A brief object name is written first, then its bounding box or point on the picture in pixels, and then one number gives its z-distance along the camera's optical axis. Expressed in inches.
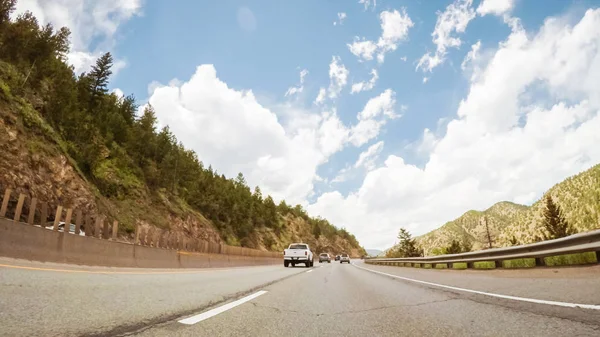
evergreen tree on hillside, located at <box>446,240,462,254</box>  1877.0
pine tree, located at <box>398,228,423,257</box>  2334.6
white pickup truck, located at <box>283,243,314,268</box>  1195.3
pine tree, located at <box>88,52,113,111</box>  2292.6
